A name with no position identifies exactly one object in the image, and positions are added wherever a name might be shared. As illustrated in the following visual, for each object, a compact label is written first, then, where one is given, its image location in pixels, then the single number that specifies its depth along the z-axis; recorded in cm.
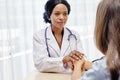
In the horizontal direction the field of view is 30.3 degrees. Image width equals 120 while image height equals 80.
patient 71
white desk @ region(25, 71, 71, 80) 144
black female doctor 171
